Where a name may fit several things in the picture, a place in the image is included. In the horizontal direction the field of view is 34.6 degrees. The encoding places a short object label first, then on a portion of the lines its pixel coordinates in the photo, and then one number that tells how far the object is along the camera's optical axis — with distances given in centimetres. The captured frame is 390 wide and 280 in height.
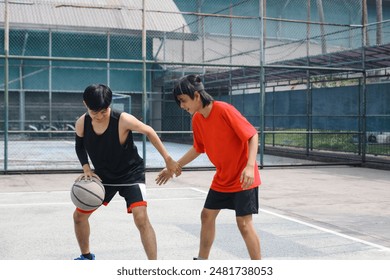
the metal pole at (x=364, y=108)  1659
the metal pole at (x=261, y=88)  1538
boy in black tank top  521
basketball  531
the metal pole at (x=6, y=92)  1359
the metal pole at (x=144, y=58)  1439
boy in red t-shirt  484
